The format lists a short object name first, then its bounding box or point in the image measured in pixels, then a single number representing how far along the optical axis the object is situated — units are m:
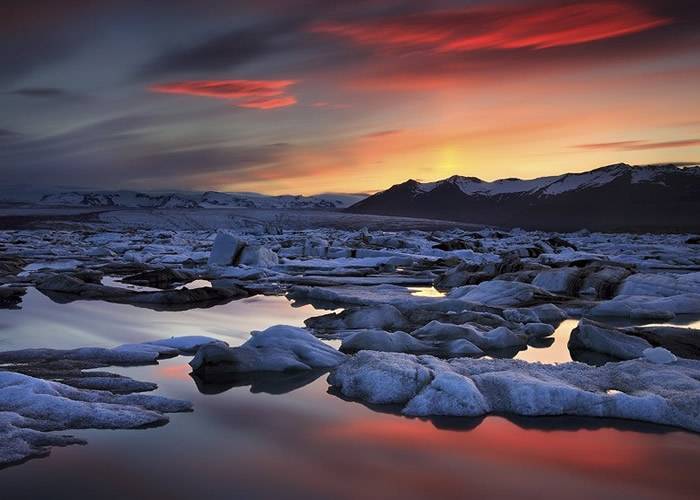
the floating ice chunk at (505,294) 12.41
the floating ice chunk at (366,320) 10.06
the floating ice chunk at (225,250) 22.50
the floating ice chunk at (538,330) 9.69
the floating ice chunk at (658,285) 13.13
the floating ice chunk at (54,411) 4.70
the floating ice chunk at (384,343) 8.23
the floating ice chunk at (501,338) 8.63
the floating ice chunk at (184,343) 8.20
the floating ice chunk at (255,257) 22.30
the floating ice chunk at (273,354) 7.08
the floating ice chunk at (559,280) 14.34
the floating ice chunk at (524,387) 5.66
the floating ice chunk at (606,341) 8.02
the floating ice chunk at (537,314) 10.70
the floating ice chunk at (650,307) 11.51
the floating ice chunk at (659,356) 7.05
